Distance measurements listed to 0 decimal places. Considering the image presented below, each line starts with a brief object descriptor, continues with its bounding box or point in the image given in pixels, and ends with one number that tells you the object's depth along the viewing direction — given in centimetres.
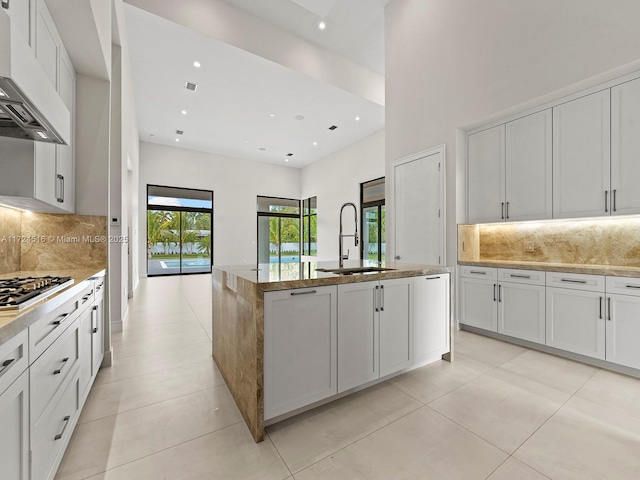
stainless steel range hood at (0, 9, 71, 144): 92
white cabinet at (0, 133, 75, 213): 169
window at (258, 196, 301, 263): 1035
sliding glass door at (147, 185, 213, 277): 851
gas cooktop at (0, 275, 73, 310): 107
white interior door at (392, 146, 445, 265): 378
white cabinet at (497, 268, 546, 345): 283
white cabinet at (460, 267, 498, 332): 321
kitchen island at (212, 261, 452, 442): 159
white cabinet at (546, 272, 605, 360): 246
